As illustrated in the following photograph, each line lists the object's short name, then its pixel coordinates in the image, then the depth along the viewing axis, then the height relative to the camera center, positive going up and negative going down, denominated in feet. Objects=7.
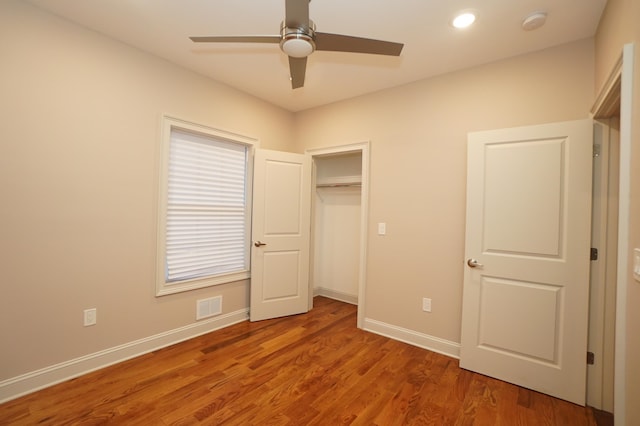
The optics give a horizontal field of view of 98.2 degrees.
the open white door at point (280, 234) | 10.96 -0.92
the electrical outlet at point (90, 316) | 7.27 -2.92
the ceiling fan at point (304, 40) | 4.71 +3.28
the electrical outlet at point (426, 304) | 9.09 -2.90
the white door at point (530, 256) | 6.59 -0.96
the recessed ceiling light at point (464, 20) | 6.31 +4.62
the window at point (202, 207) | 8.92 +0.07
